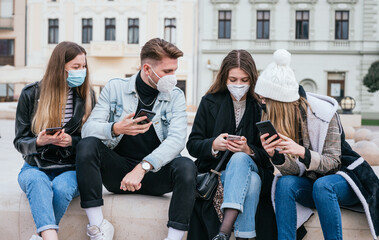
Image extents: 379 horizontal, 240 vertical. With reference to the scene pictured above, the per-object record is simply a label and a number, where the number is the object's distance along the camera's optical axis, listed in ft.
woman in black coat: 9.92
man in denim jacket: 9.99
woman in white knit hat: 9.75
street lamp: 54.75
